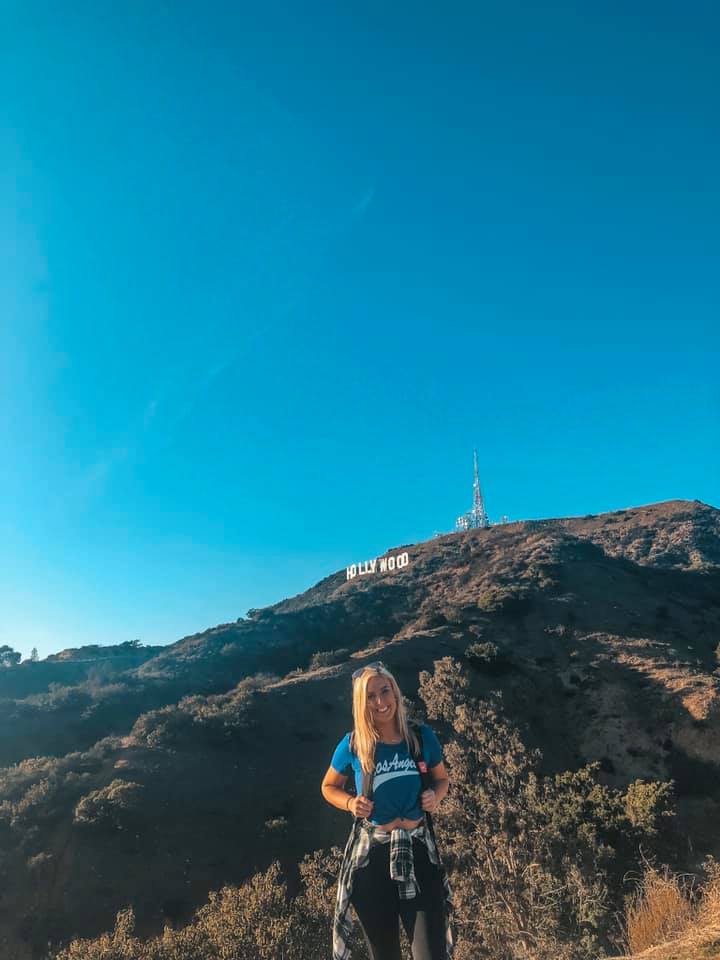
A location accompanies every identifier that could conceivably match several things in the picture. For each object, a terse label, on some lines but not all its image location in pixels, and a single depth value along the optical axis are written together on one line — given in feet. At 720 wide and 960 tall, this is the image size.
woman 9.29
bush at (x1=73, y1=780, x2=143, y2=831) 54.44
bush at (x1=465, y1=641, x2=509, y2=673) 96.99
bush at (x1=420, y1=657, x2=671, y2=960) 15.85
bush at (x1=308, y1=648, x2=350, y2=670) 118.21
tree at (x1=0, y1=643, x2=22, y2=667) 160.67
